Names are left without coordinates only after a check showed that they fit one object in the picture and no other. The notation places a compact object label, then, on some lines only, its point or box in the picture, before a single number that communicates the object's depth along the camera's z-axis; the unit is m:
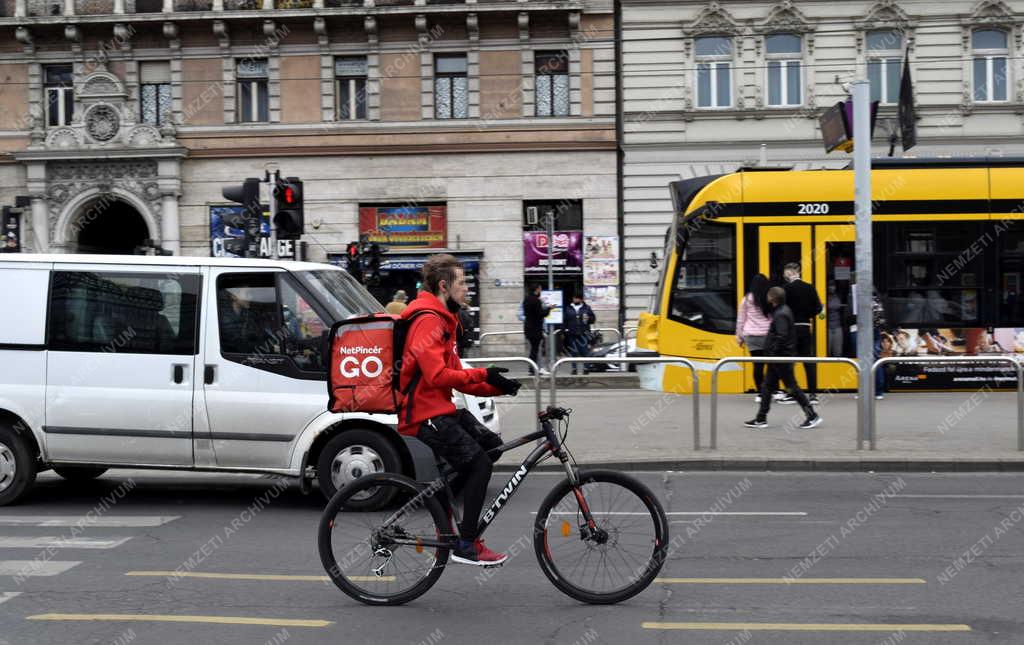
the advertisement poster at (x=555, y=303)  24.97
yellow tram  16.62
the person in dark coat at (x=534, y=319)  22.98
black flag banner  21.27
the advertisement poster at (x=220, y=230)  29.80
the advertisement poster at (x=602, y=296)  29.47
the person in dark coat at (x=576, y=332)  25.70
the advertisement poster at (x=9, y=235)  16.25
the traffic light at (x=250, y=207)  13.93
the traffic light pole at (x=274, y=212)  14.04
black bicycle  5.79
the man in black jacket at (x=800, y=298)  15.78
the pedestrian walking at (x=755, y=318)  14.84
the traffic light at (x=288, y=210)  14.00
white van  8.70
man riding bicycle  5.77
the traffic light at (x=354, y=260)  20.88
